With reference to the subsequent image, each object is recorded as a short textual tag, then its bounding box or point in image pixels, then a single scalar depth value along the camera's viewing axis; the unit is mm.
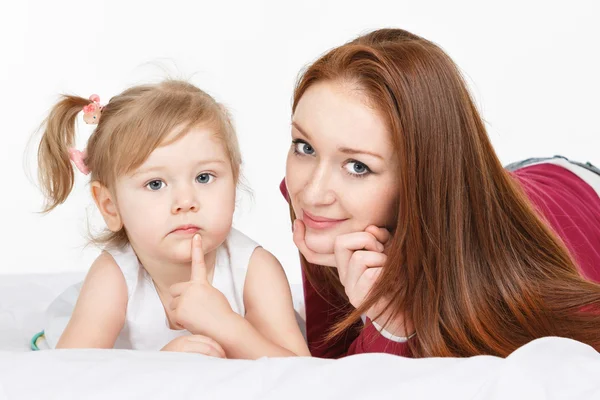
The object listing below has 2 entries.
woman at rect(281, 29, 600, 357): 1584
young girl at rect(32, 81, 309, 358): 1626
